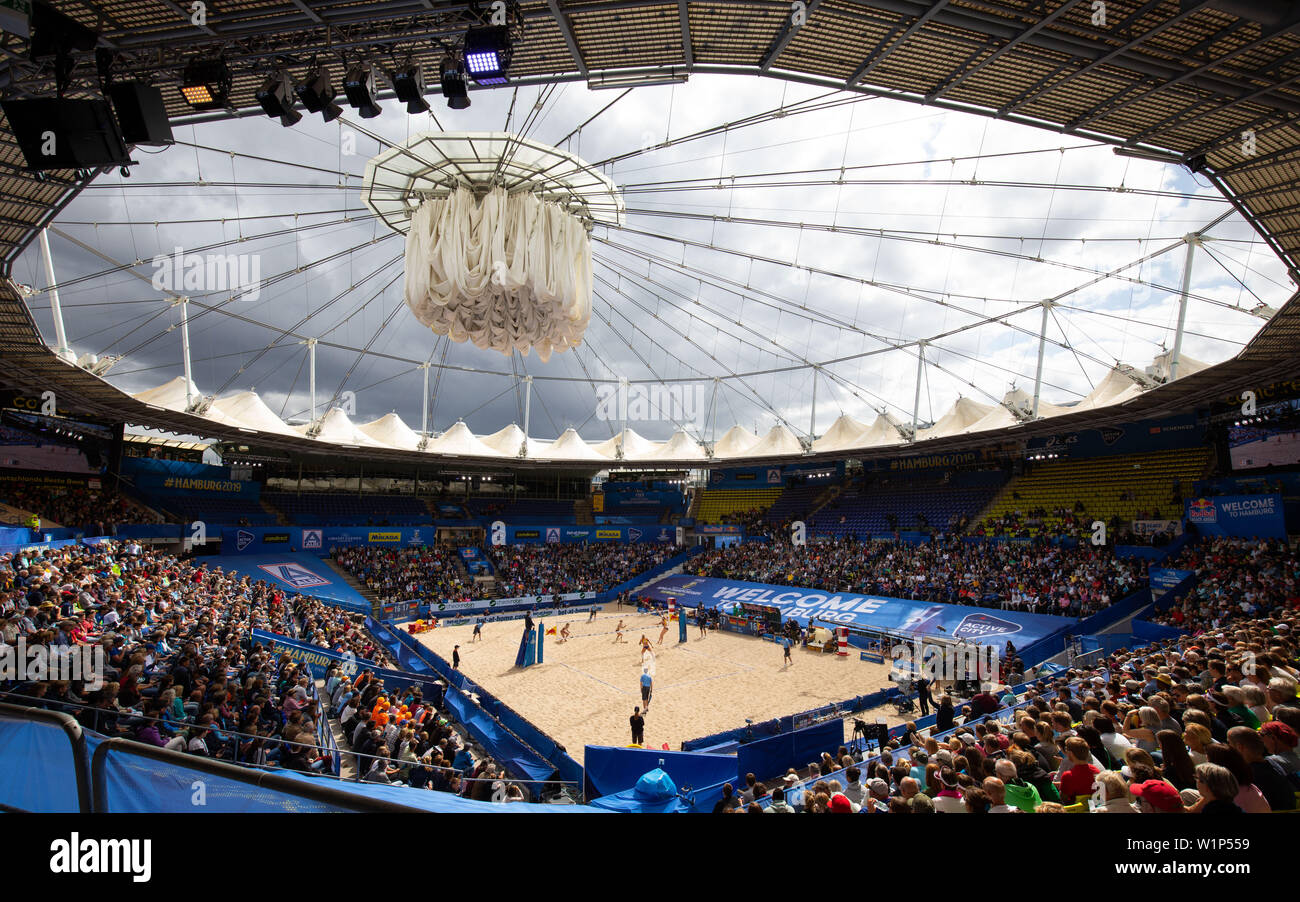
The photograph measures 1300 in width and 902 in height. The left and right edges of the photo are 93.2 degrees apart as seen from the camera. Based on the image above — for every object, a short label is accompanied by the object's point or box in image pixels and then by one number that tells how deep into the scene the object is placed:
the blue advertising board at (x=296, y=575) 37.62
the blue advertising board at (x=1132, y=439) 32.69
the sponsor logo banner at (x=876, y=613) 26.89
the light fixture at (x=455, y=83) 9.30
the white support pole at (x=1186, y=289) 19.86
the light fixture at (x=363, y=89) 9.59
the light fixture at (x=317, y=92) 9.68
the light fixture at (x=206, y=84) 9.41
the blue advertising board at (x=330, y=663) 18.41
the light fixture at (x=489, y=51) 8.73
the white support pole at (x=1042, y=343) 26.05
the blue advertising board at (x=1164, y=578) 24.70
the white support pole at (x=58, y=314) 17.83
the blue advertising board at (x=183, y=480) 41.16
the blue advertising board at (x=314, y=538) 40.56
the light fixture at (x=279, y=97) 9.54
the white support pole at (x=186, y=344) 25.28
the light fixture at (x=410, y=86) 9.53
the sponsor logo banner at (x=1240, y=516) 23.98
